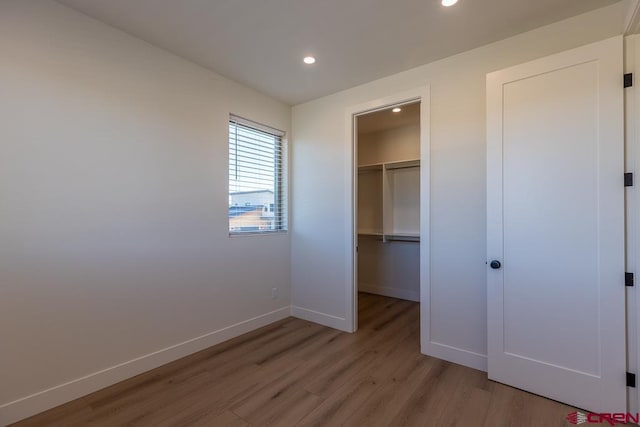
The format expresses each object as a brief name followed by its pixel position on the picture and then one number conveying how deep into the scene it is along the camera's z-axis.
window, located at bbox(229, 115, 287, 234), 3.27
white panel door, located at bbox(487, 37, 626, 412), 1.88
